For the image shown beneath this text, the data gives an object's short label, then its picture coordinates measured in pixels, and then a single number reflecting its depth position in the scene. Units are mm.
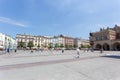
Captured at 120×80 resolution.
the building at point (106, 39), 29033
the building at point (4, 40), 35892
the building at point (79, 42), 62755
